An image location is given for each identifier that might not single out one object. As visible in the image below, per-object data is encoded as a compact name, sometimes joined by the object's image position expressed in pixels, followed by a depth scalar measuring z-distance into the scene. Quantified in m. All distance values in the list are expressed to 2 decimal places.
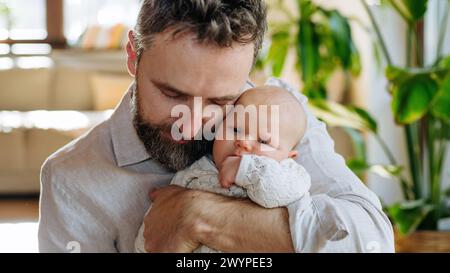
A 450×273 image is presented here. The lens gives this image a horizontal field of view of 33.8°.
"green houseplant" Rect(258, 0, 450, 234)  2.27
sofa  4.11
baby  1.03
